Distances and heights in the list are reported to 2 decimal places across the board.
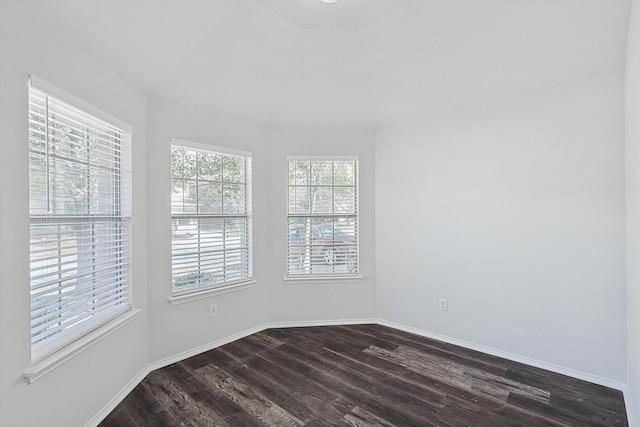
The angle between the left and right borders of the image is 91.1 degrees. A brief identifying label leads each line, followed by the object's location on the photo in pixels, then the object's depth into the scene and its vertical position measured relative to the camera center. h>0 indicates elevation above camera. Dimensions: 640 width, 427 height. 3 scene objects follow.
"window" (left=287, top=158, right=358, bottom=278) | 3.81 -0.08
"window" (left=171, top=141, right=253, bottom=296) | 2.99 -0.05
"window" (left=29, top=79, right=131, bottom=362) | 1.68 -0.05
